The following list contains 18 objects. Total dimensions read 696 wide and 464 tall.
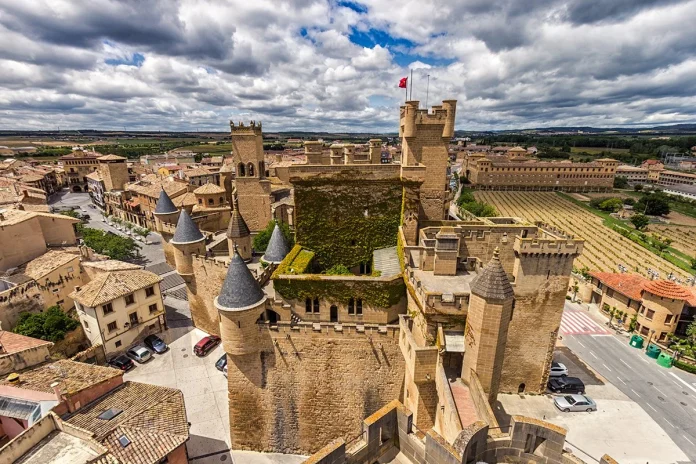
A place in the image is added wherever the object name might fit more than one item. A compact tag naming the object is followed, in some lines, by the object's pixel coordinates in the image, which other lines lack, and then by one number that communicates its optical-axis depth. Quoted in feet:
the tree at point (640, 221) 277.85
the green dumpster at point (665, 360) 97.35
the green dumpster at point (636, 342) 107.34
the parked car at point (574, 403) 73.60
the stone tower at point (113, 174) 253.03
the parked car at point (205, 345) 98.99
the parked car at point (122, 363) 92.79
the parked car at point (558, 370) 84.79
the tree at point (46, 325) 88.38
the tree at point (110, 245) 149.89
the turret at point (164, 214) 143.84
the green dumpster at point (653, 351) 101.24
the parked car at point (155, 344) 100.27
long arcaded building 418.10
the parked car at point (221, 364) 92.94
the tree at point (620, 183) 450.71
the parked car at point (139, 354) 96.27
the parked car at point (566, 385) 79.46
